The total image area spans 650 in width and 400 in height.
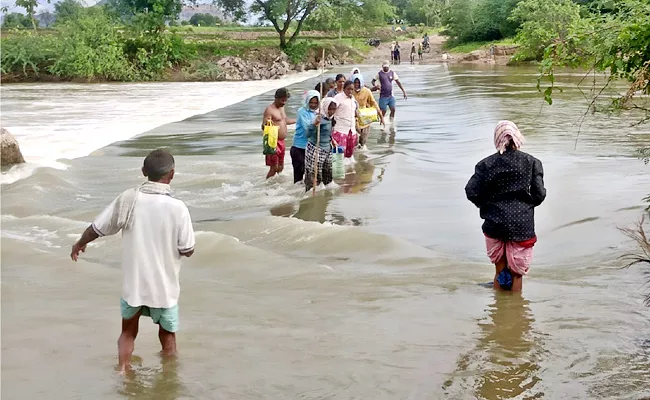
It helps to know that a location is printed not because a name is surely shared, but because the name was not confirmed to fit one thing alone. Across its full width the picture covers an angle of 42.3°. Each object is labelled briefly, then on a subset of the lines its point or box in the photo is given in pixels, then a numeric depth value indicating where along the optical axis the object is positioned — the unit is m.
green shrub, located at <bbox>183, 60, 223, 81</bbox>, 47.03
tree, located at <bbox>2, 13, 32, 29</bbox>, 73.01
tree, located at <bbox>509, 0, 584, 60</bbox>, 47.31
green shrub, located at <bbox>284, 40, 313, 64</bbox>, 52.91
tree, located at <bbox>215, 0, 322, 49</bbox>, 54.50
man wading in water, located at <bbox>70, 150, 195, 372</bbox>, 4.82
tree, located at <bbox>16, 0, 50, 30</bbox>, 62.25
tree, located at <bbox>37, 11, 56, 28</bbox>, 81.50
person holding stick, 11.34
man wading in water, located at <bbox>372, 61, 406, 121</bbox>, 18.83
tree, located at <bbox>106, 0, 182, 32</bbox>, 49.72
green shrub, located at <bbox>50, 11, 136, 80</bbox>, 45.59
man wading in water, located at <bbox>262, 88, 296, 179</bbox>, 11.55
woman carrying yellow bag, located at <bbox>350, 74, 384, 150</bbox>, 14.71
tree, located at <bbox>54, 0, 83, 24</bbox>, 52.32
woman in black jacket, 6.26
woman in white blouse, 13.20
